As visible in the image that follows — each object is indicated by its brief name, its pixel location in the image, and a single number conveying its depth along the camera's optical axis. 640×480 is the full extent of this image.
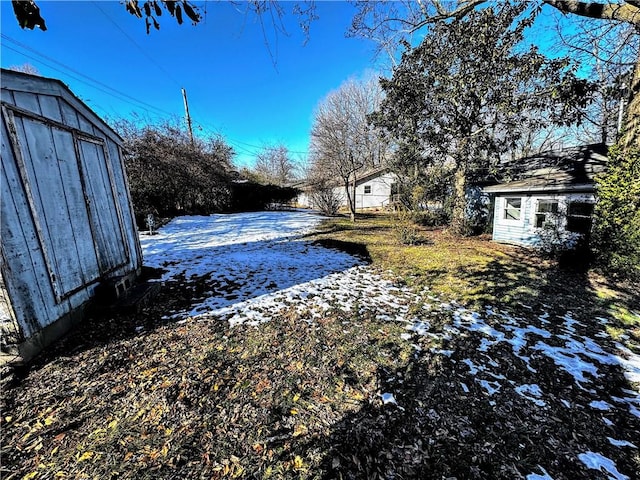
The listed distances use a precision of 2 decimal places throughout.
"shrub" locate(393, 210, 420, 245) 9.75
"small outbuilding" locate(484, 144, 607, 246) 8.09
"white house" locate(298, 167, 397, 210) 25.36
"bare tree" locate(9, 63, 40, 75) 16.61
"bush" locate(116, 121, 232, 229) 13.91
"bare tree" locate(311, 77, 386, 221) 16.30
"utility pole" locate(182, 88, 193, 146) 18.03
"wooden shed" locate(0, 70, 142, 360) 2.66
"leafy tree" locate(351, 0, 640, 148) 5.60
